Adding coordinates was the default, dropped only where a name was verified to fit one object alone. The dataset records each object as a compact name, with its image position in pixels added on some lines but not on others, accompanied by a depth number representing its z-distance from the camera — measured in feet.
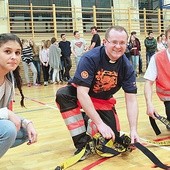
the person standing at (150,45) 25.71
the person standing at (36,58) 22.25
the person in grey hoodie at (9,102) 4.04
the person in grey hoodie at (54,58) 21.59
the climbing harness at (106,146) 5.35
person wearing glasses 5.41
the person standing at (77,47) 21.67
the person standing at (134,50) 24.70
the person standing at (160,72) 6.81
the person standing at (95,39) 20.54
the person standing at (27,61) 21.28
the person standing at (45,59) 22.21
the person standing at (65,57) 22.17
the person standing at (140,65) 26.53
